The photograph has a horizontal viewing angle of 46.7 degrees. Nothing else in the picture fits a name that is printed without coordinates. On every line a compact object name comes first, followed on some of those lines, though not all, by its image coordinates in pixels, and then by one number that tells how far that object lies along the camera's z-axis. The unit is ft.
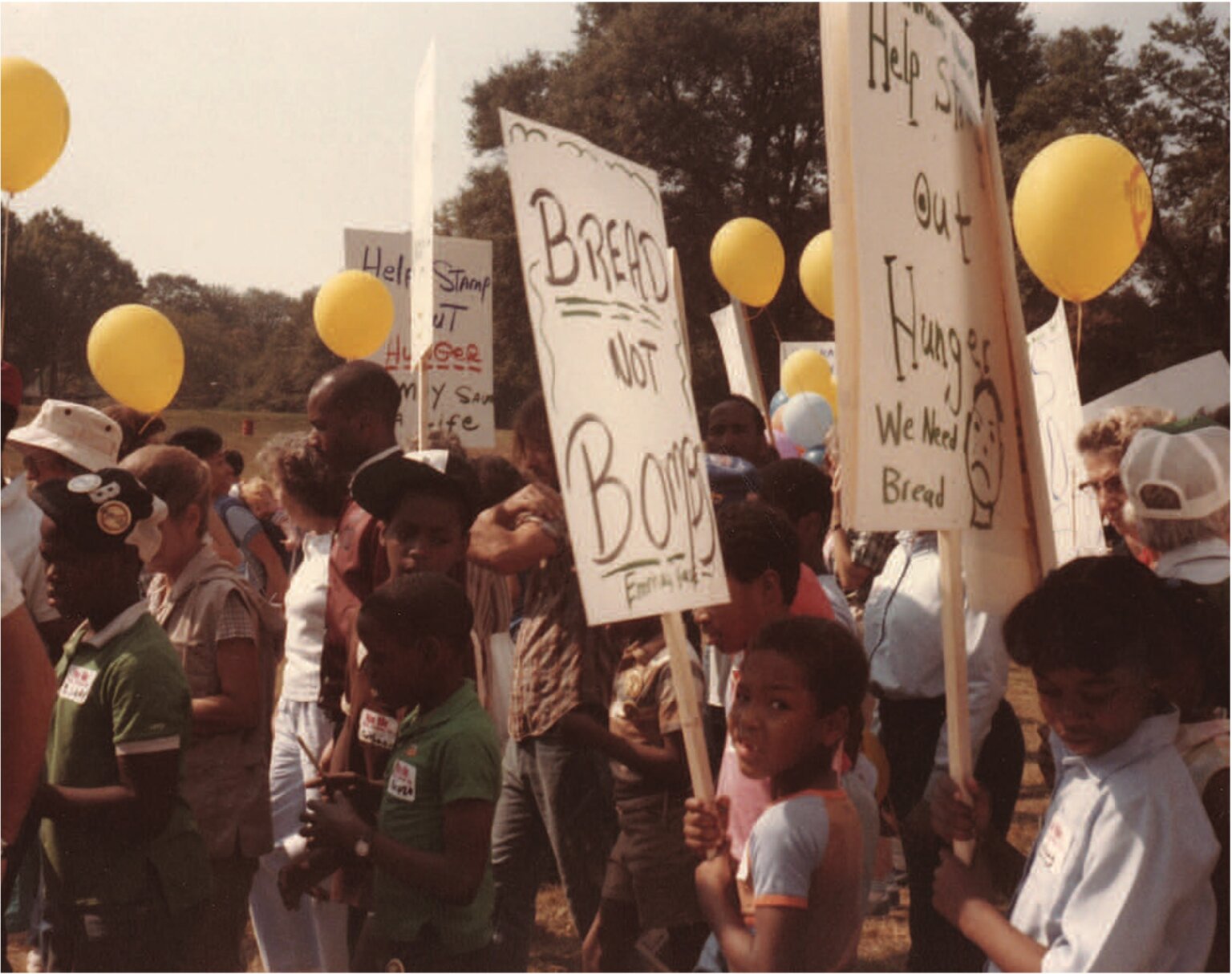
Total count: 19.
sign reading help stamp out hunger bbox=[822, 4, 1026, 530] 8.08
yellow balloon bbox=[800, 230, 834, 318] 30.68
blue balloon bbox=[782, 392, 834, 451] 31.14
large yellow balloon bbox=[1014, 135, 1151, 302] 17.38
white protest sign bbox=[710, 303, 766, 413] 31.63
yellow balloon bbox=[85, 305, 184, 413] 25.70
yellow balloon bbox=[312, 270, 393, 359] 27.09
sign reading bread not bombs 8.61
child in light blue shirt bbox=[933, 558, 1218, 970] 6.65
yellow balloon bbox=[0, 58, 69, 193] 20.05
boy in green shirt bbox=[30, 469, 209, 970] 9.77
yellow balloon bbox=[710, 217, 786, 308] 33.88
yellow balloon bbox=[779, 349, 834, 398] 37.42
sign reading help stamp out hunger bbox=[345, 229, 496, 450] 29.50
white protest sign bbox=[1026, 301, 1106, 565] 15.35
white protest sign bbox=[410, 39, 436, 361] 14.92
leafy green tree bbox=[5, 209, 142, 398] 158.30
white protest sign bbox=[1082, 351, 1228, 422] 16.29
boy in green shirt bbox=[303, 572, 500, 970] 9.29
